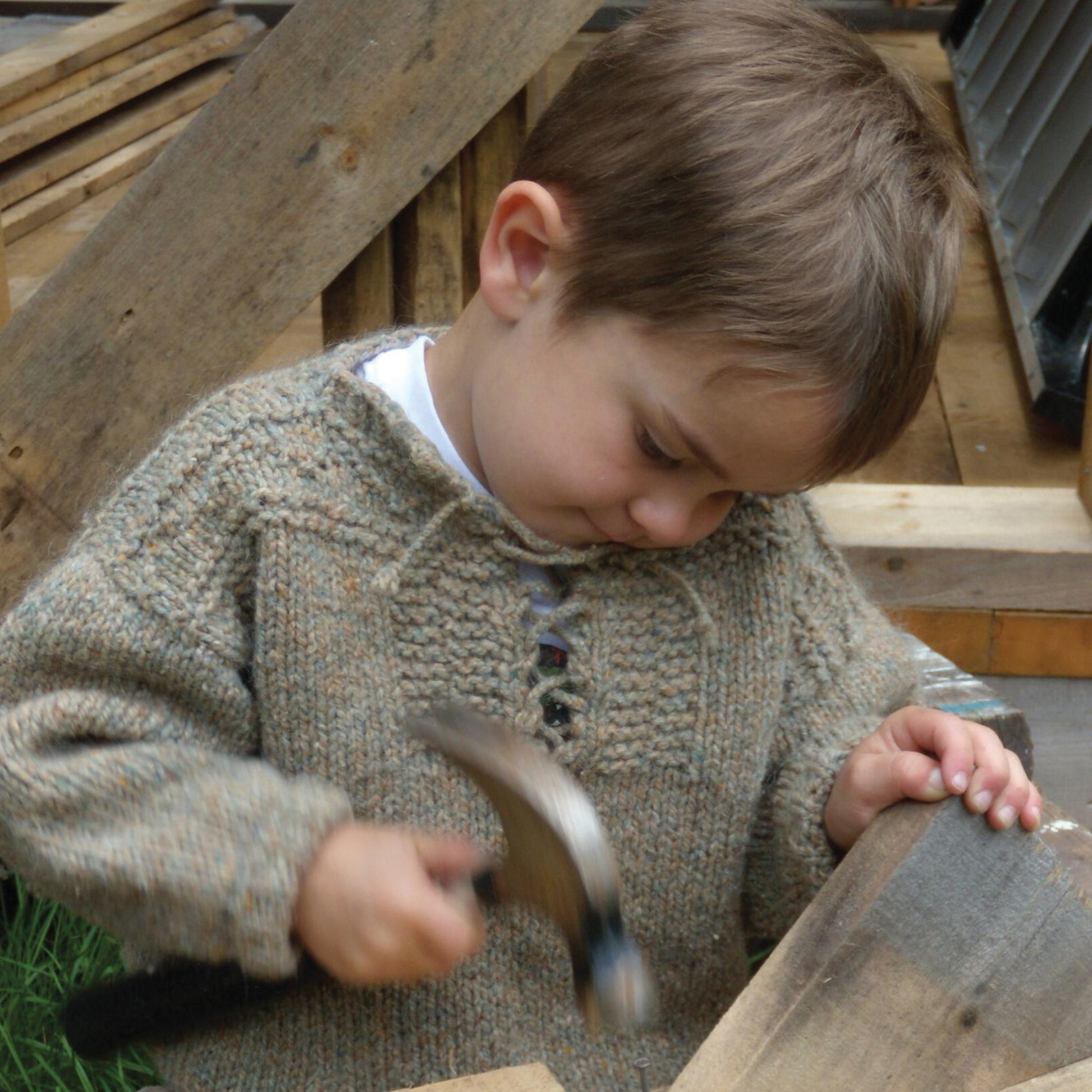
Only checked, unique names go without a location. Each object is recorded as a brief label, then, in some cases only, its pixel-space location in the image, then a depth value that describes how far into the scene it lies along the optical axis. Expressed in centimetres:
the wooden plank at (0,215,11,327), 217
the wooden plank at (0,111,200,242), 352
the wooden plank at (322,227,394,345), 214
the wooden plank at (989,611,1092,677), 235
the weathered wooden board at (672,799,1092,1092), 111
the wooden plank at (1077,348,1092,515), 241
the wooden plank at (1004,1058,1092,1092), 108
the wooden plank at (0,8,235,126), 388
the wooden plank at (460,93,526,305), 215
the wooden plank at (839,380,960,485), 297
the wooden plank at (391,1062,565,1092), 103
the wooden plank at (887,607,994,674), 237
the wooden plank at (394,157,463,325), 212
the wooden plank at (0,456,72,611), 194
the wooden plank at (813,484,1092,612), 232
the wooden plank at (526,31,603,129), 439
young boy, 120
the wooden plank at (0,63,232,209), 366
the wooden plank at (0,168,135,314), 311
